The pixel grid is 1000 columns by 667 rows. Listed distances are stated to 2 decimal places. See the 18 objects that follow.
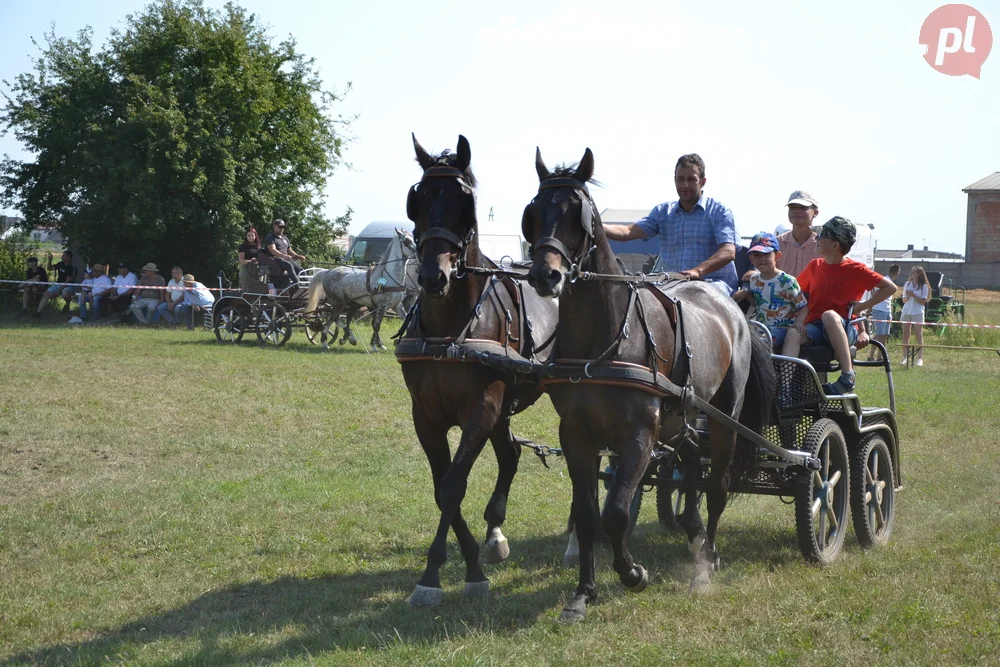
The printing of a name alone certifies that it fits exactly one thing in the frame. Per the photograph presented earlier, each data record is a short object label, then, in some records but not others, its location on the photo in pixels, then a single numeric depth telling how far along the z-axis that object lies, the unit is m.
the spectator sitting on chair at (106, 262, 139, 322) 22.83
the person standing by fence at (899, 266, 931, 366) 18.49
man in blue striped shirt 6.28
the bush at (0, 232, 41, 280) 26.89
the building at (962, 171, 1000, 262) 47.25
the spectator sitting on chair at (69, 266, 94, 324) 22.97
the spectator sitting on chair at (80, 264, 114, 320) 22.80
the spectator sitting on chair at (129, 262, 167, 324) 22.39
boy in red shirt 6.14
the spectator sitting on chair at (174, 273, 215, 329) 21.98
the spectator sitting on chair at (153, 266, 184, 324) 22.22
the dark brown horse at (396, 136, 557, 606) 5.02
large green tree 24.75
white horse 17.88
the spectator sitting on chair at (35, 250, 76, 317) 23.85
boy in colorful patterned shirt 6.28
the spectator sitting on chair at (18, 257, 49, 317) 23.98
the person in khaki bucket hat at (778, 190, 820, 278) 6.79
